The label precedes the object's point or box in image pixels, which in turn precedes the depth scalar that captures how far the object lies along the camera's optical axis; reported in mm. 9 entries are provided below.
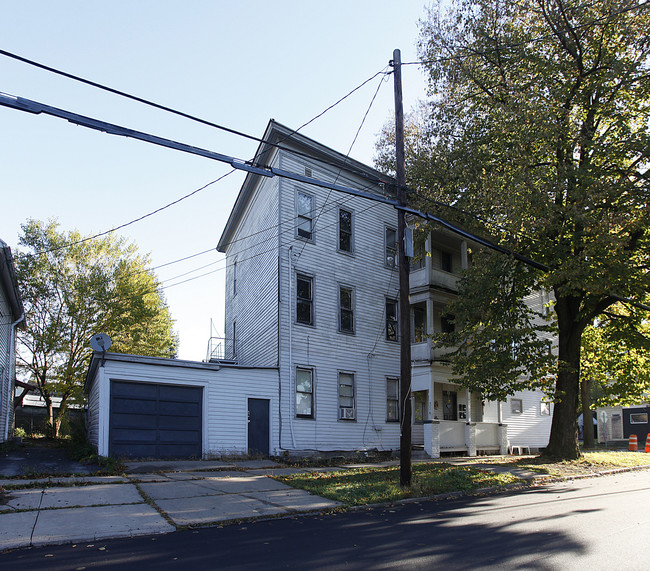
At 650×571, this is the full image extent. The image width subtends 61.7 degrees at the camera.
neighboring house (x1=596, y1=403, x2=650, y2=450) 37500
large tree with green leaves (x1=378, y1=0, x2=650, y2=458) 15656
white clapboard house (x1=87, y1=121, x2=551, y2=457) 17109
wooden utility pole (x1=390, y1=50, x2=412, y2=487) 11797
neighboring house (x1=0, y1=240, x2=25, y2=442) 20359
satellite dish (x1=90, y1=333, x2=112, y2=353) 15430
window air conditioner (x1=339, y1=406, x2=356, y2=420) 20750
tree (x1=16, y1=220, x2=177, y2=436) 30734
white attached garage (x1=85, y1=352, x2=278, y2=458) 15867
